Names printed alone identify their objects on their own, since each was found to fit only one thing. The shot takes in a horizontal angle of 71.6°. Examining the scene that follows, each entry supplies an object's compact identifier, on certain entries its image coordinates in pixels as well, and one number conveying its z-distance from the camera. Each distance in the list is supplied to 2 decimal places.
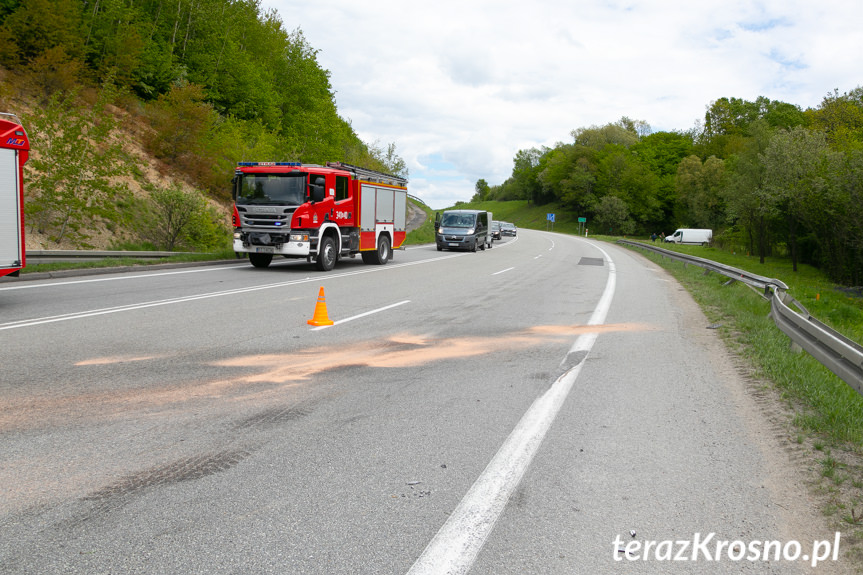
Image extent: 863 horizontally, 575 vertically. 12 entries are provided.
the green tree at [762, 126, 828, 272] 37.25
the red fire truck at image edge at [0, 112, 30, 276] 9.52
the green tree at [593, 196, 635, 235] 102.06
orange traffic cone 8.95
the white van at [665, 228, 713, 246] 70.88
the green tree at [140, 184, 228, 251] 23.38
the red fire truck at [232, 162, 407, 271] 17.09
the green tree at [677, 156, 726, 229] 79.31
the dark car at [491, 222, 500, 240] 52.67
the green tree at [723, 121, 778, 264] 41.14
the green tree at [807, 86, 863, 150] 49.75
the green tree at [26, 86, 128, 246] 19.70
